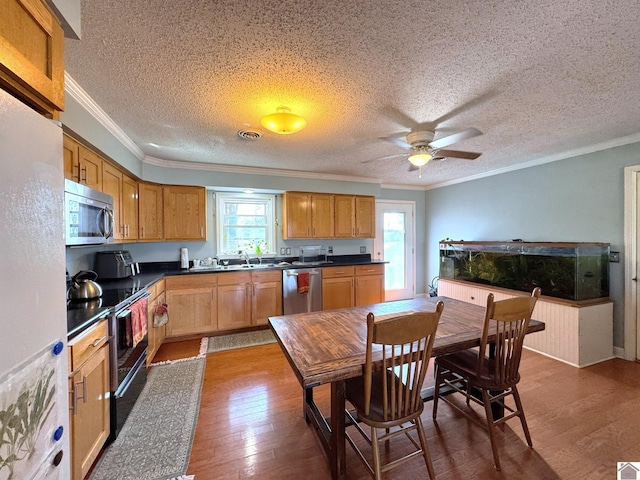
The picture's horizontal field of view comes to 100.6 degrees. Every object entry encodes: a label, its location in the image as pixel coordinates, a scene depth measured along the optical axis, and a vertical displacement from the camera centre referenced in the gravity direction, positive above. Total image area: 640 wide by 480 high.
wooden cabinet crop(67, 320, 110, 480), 1.33 -0.87
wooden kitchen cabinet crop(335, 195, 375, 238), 4.55 +0.38
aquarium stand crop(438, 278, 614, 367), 2.73 -1.03
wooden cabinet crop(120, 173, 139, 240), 2.92 +0.37
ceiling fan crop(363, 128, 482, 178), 2.28 +0.80
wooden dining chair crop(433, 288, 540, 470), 1.56 -0.76
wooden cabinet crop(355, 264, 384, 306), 4.39 -0.78
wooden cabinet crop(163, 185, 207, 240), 3.65 +0.38
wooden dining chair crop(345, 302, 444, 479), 1.28 -0.73
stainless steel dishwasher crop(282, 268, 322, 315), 3.92 -0.82
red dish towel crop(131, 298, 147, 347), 2.03 -0.65
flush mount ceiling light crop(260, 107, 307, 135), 1.98 +0.88
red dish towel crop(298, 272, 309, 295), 3.95 -0.67
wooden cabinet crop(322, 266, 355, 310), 4.16 -0.78
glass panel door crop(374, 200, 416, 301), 5.26 -0.15
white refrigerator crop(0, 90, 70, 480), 0.67 -0.17
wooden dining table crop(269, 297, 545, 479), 1.29 -0.61
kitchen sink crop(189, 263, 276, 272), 3.65 -0.41
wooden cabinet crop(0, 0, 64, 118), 0.79 +0.62
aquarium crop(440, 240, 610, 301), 2.81 -0.36
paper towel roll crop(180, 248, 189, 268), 3.84 -0.27
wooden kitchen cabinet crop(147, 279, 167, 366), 2.73 -0.85
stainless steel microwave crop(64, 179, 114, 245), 1.75 +0.19
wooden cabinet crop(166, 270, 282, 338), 3.44 -0.84
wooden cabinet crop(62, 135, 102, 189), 1.85 +0.59
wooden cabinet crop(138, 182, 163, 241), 3.40 +0.36
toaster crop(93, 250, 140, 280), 2.75 -0.26
